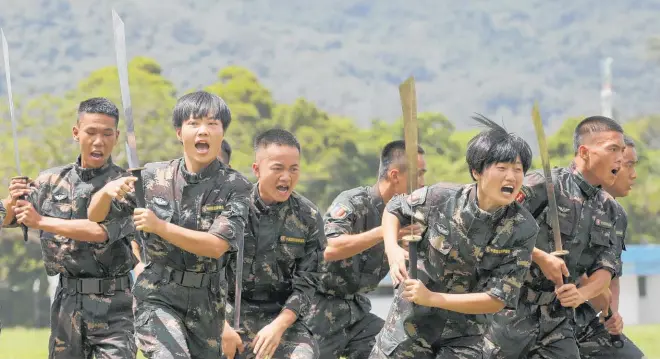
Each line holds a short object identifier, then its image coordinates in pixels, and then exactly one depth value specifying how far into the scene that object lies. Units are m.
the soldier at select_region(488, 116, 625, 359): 17.12
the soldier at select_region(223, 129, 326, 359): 16.11
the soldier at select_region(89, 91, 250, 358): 14.78
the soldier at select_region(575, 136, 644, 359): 18.23
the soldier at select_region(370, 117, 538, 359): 14.39
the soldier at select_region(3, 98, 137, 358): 17.95
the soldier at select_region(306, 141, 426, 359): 19.20
